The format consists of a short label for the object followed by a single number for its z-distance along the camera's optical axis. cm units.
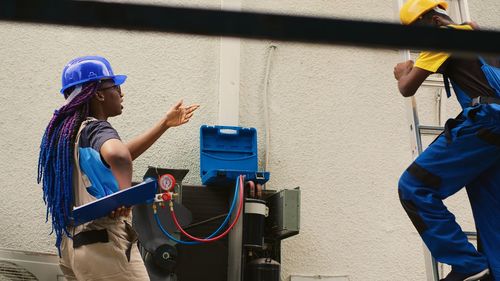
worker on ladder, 647
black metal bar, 169
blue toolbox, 902
